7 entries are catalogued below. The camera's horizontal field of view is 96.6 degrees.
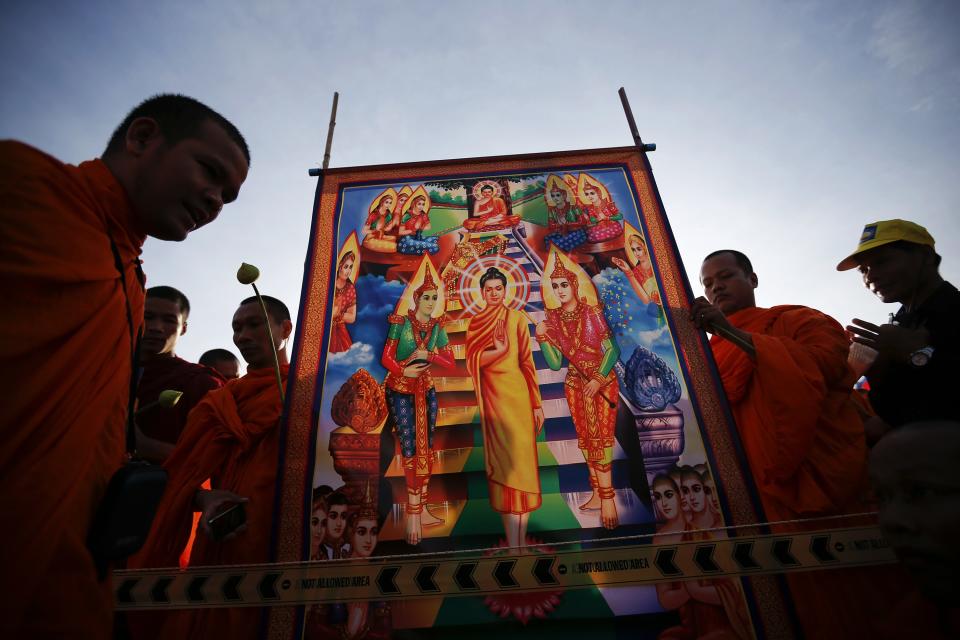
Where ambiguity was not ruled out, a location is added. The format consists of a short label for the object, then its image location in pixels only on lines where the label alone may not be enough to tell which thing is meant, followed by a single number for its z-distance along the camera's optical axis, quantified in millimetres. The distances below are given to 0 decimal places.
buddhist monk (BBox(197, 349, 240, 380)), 4516
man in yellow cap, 1997
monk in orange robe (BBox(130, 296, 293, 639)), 2145
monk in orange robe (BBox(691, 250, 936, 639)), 1944
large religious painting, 2014
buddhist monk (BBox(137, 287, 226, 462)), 2992
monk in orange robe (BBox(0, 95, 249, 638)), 904
